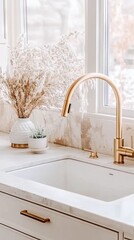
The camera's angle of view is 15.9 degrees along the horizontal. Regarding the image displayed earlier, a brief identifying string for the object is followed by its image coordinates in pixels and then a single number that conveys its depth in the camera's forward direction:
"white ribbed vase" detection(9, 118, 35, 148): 2.37
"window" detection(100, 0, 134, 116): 2.19
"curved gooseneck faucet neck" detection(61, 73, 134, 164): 2.01
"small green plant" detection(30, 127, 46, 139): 2.28
